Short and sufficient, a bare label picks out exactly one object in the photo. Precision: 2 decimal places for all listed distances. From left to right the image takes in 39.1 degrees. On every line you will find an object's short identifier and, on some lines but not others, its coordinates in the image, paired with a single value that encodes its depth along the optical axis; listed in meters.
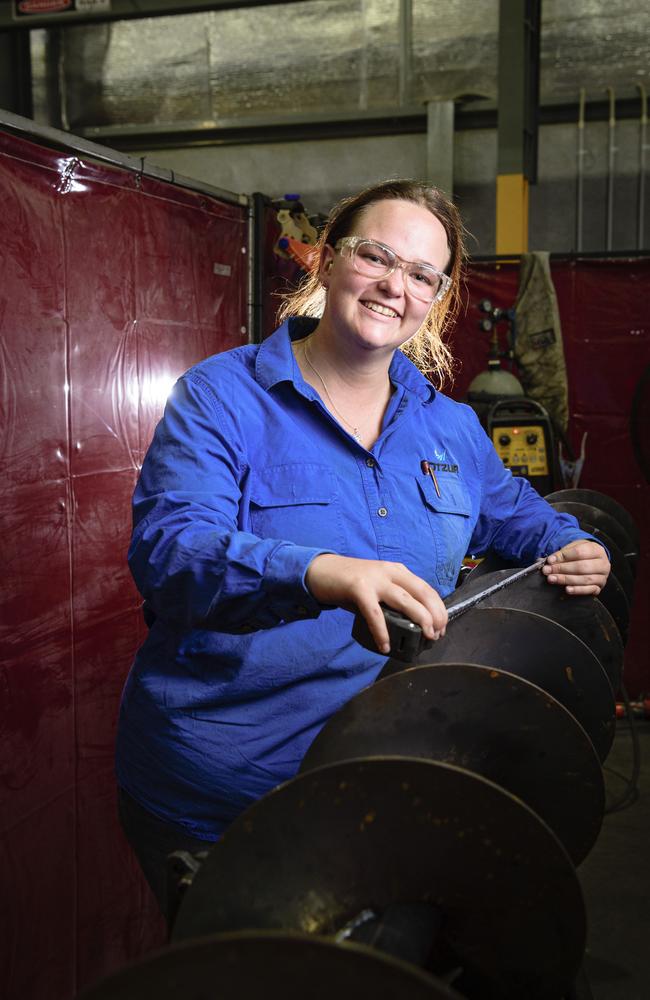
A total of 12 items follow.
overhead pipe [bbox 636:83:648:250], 6.68
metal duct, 6.79
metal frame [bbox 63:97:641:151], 6.88
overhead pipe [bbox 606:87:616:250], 6.76
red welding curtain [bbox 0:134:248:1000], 2.35
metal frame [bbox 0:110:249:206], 2.35
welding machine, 4.04
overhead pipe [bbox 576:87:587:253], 6.74
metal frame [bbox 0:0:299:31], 5.23
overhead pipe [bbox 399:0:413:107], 6.95
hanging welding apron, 4.38
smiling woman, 1.05
